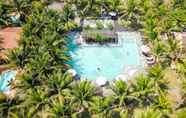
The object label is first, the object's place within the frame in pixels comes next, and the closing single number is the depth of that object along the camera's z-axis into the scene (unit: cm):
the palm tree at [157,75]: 1951
